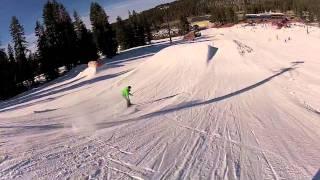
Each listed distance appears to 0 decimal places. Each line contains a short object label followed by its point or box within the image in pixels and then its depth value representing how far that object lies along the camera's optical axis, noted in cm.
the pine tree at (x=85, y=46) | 4962
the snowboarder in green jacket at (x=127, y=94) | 1525
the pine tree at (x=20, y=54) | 5035
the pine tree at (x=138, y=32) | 6727
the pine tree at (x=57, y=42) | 4644
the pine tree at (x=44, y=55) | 4610
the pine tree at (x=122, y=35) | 6362
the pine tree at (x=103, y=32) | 5059
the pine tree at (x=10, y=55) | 5290
